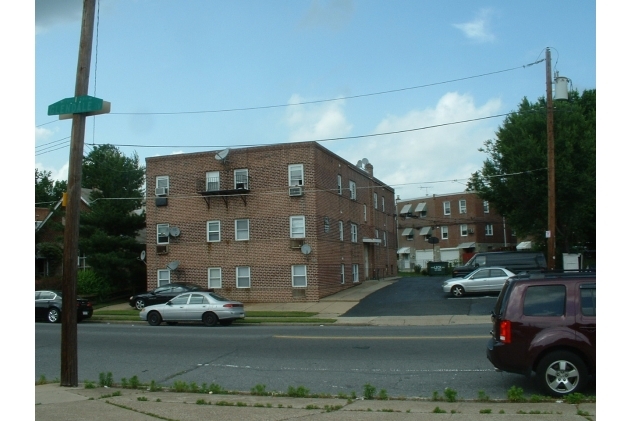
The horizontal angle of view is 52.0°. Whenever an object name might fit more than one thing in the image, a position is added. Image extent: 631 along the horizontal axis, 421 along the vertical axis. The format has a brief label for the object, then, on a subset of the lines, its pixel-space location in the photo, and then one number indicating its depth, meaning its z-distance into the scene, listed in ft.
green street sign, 37.63
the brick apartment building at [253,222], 111.65
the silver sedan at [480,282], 101.50
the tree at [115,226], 133.69
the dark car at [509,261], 111.65
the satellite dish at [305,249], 109.60
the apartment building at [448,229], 221.25
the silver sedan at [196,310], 82.74
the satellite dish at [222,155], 114.32
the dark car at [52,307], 95.91
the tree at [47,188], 227.67
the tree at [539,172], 112.68
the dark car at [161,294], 104.84
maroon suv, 31.71
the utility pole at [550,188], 82.48
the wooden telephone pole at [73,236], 38.32
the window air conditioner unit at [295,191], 110.93
